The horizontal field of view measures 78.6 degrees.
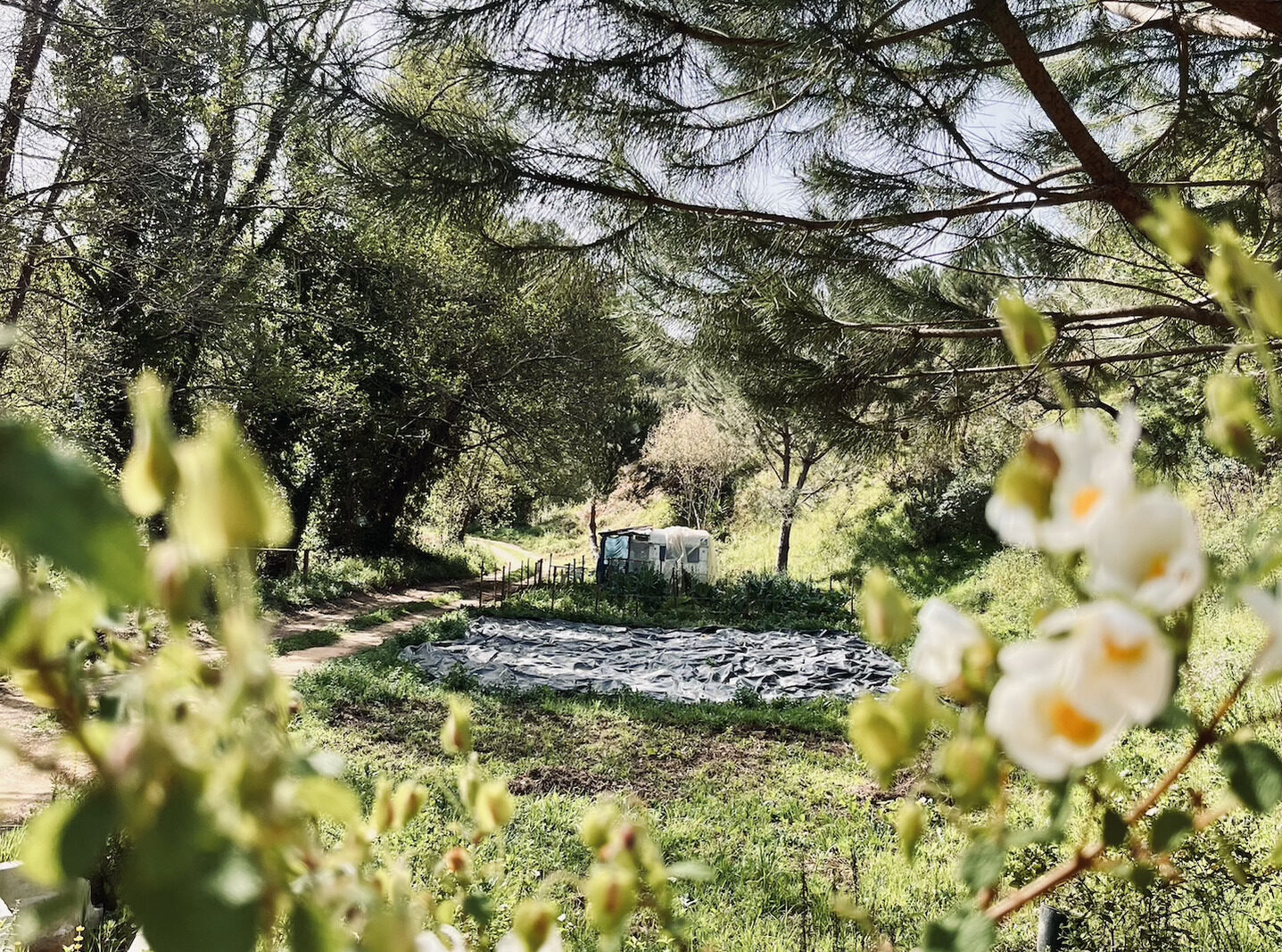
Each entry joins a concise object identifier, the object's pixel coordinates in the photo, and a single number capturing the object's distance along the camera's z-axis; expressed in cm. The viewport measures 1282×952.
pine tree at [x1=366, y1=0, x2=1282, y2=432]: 246
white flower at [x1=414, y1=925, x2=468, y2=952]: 36
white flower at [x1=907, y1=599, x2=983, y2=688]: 31
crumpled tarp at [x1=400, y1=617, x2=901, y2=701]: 706
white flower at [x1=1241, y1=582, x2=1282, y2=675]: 25
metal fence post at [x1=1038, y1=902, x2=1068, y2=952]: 244
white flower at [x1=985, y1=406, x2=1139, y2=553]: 27
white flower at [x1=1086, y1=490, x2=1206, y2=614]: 24
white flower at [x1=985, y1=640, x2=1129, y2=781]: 23
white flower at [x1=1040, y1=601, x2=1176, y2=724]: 22
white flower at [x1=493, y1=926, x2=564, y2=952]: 38
